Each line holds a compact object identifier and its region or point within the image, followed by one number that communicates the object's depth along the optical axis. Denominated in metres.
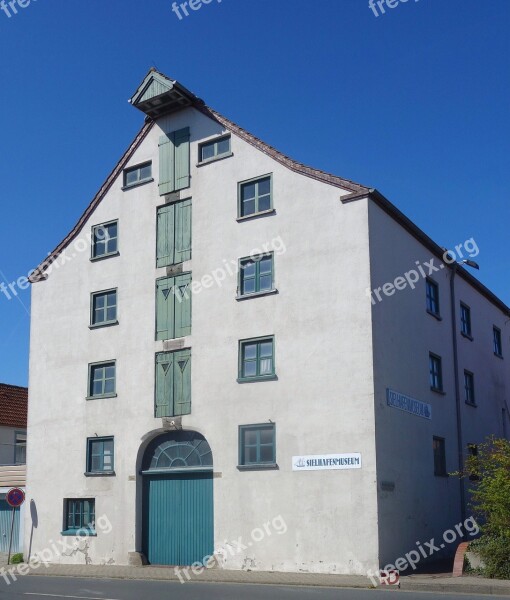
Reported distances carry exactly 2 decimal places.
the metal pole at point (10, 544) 28.69
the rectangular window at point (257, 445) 24.44
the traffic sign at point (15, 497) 27.73
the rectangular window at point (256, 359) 25.09
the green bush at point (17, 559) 29.08
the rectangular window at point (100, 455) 27.95
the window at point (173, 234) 27.83
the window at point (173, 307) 27.14
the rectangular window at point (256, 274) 25.78
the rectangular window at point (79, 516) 27.88
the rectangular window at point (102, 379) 28.48
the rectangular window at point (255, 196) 26.44
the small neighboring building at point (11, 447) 31.62
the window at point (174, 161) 28.42
